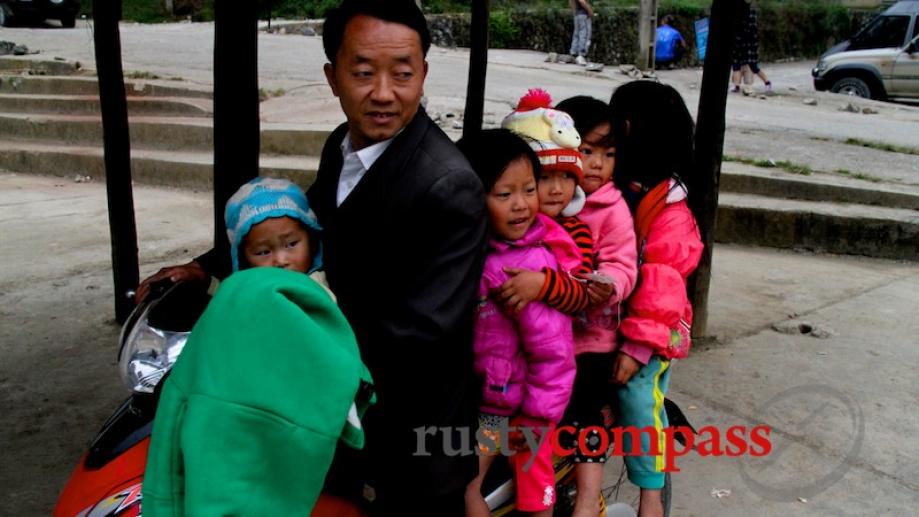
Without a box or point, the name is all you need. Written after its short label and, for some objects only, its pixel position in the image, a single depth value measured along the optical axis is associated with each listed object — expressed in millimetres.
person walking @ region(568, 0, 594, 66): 16359
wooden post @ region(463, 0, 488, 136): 5621
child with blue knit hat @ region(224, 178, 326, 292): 1809
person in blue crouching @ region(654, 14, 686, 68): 18484
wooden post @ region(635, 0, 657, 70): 15867
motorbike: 1785
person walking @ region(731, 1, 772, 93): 14109
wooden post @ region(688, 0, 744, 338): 4539
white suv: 15562
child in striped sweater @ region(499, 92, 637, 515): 2166
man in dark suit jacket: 1674
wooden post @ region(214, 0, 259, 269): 3498
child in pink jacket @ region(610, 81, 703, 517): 2219
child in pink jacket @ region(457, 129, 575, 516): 1947
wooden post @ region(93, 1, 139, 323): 4762
